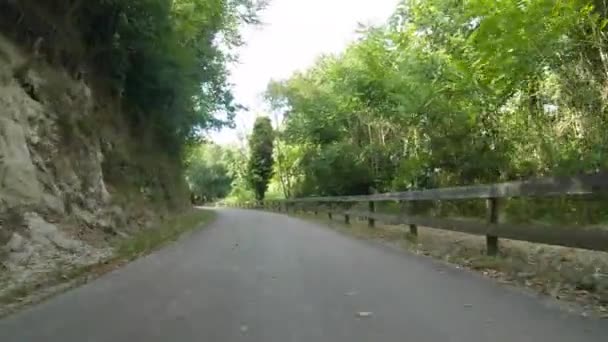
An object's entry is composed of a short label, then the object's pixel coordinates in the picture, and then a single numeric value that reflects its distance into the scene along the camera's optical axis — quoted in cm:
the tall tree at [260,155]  6128
